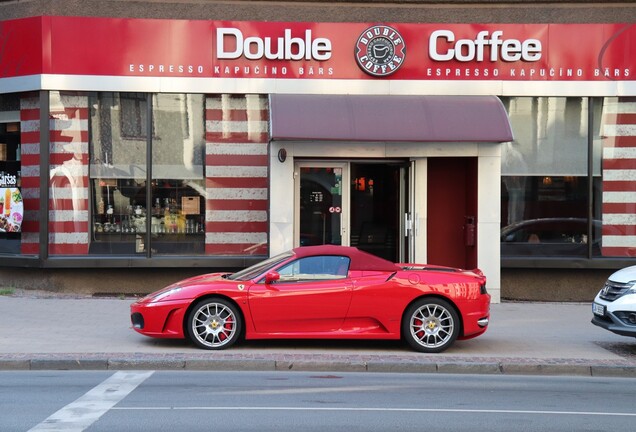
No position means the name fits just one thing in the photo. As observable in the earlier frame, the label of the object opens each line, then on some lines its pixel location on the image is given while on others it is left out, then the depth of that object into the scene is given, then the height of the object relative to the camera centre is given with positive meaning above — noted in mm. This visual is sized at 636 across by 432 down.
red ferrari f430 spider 10648 -1326
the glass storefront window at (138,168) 15828 +669
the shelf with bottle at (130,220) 15891 -317
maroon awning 14641 +1461
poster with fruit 15641 -125
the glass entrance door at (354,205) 16062 -64
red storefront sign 15625 +2833
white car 10648 -1343
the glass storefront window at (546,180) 16062 +393
